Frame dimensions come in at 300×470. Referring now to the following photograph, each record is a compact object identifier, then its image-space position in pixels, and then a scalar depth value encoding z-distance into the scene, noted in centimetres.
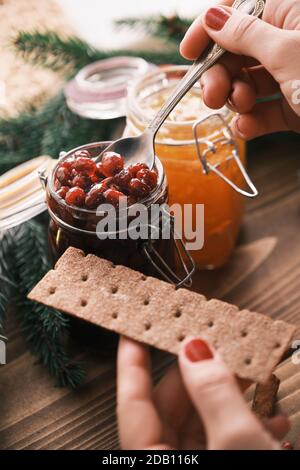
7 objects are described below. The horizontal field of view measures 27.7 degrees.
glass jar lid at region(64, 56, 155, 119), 112
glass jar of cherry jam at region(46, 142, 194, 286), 72
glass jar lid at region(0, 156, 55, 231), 85
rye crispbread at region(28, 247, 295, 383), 63
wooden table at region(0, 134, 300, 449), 76
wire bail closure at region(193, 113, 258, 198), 85
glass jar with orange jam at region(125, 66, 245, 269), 88
